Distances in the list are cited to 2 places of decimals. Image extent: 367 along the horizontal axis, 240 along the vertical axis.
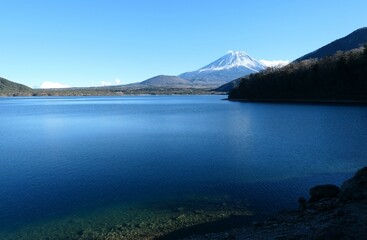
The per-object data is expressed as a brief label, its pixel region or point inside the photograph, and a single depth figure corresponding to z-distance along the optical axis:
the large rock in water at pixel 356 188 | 12.68
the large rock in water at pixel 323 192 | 14.16
